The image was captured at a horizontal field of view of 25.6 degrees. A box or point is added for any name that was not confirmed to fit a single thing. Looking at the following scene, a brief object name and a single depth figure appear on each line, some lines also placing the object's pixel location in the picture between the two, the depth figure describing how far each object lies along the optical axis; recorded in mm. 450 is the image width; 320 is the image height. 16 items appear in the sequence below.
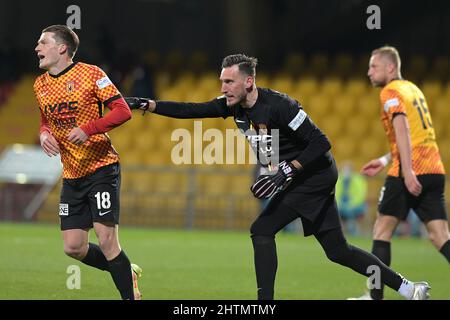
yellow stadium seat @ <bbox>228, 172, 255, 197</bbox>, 20469
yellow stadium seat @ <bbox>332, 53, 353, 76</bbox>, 25016
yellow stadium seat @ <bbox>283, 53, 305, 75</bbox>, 25094
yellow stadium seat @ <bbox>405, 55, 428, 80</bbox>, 24266
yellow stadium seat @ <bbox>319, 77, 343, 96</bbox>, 24188
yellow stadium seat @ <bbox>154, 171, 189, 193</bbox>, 20906
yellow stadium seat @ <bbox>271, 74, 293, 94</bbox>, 23945
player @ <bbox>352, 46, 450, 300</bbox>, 9016
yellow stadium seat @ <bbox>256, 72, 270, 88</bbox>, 23938
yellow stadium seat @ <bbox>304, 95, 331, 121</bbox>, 23578
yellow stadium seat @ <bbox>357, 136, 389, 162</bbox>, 22156
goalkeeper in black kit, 7504
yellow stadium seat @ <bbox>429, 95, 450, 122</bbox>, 22828
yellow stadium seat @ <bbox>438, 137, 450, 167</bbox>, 21547
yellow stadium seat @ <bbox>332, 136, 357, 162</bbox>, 22344
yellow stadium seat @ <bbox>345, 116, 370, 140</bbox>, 23109
